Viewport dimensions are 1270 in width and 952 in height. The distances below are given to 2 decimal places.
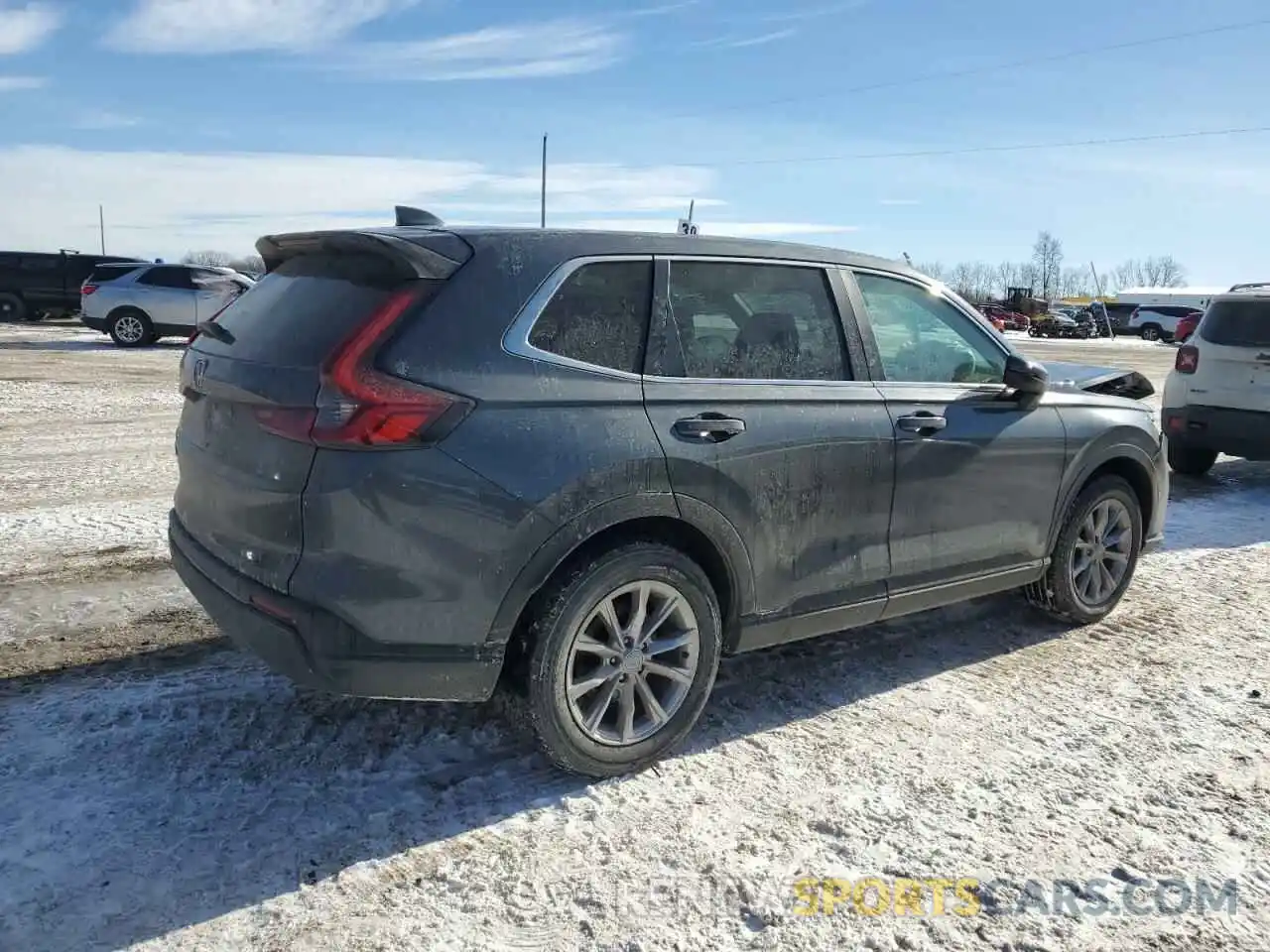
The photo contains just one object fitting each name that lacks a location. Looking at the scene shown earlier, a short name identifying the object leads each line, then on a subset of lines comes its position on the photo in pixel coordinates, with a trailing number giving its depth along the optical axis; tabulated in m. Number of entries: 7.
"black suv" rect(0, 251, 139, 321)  25.64
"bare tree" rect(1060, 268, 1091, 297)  122.88
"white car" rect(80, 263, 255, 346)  19.94
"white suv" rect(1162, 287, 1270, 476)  8.68
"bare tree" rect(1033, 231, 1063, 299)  117.19
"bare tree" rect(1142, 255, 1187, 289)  131.55
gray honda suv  2.97
